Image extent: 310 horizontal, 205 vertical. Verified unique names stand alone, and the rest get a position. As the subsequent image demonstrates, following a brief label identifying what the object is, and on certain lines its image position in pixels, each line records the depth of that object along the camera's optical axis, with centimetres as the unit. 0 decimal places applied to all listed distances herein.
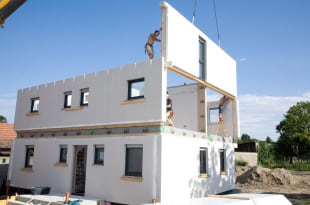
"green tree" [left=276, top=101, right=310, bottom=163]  4166
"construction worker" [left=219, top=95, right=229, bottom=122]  1891
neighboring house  2027
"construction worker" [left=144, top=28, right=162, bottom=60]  1316
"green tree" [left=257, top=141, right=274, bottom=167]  3584
